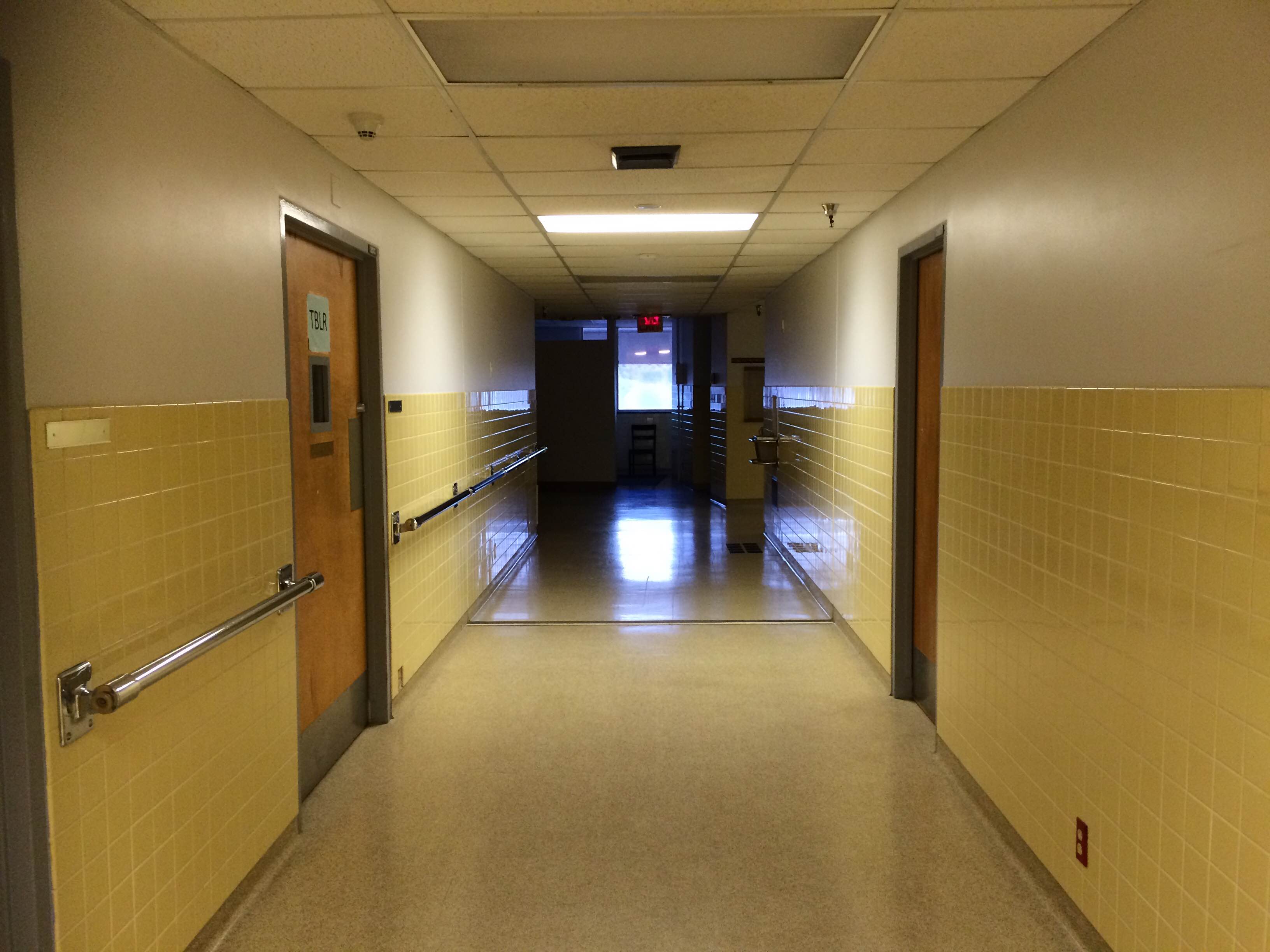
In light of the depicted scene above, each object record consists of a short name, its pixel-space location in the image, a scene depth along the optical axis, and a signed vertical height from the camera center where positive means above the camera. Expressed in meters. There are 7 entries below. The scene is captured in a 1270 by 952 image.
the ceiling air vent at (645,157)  3.87 +1.01
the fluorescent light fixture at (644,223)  5.57 +1.10
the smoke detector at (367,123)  3.35 +1.01
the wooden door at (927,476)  4.60 -0.34
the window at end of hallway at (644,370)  18.25 +0.72
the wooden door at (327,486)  3.76 -0.32
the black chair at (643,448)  17.73 -0.73
